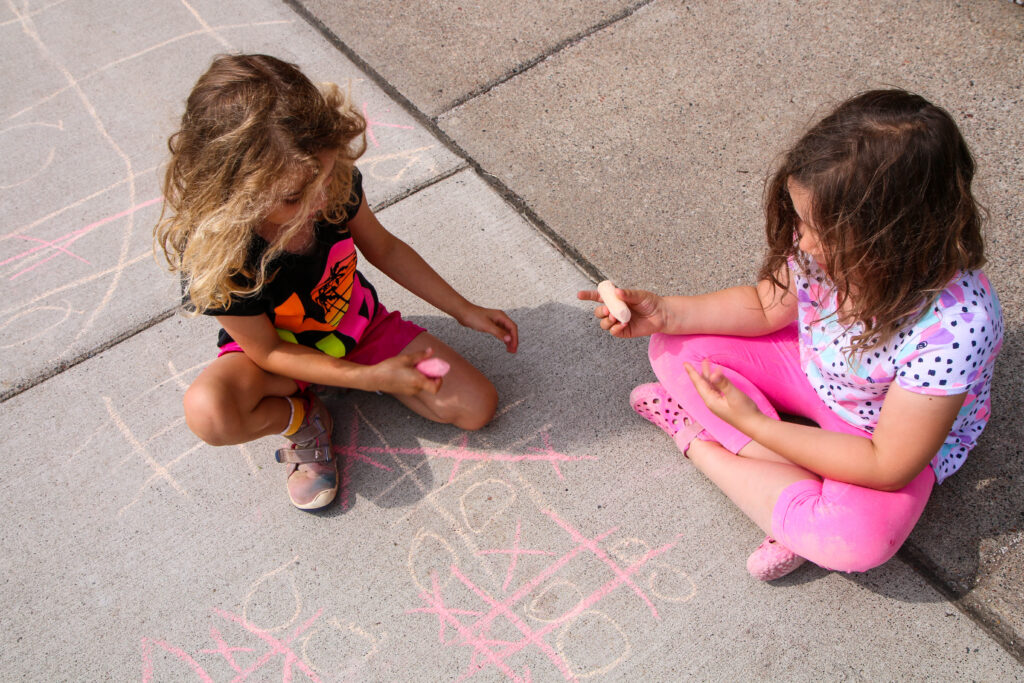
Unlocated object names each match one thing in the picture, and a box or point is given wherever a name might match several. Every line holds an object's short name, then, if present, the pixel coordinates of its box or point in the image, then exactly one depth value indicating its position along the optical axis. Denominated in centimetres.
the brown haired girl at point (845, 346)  138
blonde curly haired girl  156
